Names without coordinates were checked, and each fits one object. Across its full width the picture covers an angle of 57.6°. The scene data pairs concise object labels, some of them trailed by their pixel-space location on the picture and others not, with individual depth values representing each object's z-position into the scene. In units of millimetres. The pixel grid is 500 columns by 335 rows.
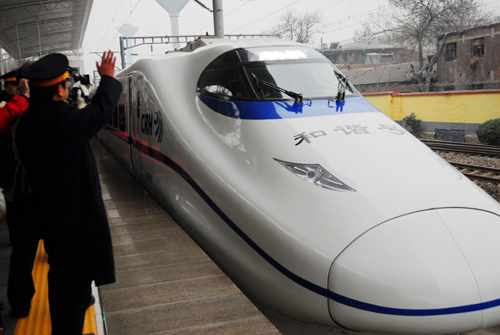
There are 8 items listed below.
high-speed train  2365
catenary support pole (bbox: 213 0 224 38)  11180
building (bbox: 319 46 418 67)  55472
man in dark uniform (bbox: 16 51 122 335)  2061
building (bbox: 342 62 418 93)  36625
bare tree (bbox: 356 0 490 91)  35406
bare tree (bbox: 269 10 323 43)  50188
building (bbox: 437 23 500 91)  29188
